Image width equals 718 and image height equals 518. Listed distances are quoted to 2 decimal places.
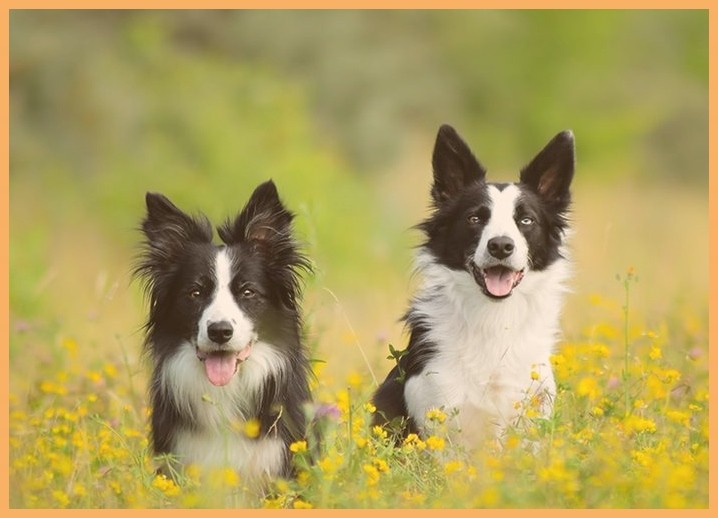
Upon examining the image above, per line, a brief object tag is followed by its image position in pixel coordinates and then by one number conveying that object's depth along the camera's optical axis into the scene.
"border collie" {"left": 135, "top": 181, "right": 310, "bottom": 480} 11.27
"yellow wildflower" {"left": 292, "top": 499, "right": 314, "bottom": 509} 9.98
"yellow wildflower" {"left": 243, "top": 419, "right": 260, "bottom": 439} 9.13
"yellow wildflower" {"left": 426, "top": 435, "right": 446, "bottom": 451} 10.00
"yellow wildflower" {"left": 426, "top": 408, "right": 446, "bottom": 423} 10.51
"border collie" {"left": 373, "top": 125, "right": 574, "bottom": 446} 12.05
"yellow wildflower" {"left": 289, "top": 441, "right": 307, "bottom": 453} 10.03
